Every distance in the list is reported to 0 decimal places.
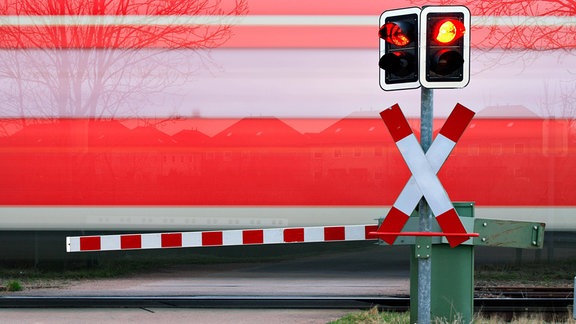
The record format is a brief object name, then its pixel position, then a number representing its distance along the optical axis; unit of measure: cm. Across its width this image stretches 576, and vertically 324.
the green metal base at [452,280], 1103
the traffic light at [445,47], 910
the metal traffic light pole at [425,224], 946
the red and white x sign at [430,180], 926
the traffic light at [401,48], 925
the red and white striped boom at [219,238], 1222
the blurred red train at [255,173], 1285
